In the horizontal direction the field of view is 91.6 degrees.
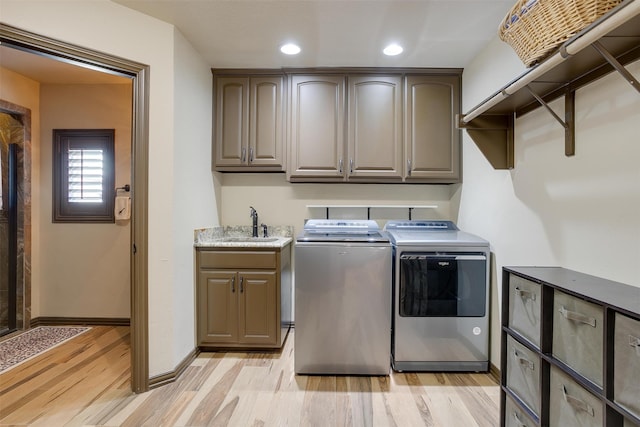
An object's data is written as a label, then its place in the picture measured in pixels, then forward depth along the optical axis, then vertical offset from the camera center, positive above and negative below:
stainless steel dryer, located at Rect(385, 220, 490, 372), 2.21 -0.66
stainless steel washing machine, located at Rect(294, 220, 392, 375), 2.20 -0.67
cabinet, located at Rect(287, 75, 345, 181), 2.74 +0.77
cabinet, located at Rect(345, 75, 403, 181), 2.74 +0.77
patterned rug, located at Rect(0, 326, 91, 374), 2.40 -1.14
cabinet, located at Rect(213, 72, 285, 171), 2.78 +0.81
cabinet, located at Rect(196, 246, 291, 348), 2.50 -0.74
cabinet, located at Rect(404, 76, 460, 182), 2.73 +0.79
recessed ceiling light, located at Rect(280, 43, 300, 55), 2.35 +1.26
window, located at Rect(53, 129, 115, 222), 3.11 +0.37
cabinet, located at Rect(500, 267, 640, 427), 0.90 -0.48
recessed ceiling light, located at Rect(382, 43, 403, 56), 2.35 +1.26
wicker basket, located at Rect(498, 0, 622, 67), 0.99 +0.68
